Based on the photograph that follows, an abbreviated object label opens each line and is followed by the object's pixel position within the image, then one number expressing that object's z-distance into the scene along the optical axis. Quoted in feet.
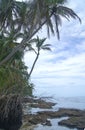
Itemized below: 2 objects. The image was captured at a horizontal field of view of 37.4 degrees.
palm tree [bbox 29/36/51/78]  47.90
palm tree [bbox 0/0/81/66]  29.99
